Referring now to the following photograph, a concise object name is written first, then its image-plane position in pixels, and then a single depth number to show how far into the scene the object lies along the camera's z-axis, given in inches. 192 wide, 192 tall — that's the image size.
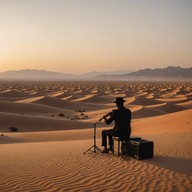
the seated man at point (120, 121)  376.5
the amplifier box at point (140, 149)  381.2
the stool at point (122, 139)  385.4
